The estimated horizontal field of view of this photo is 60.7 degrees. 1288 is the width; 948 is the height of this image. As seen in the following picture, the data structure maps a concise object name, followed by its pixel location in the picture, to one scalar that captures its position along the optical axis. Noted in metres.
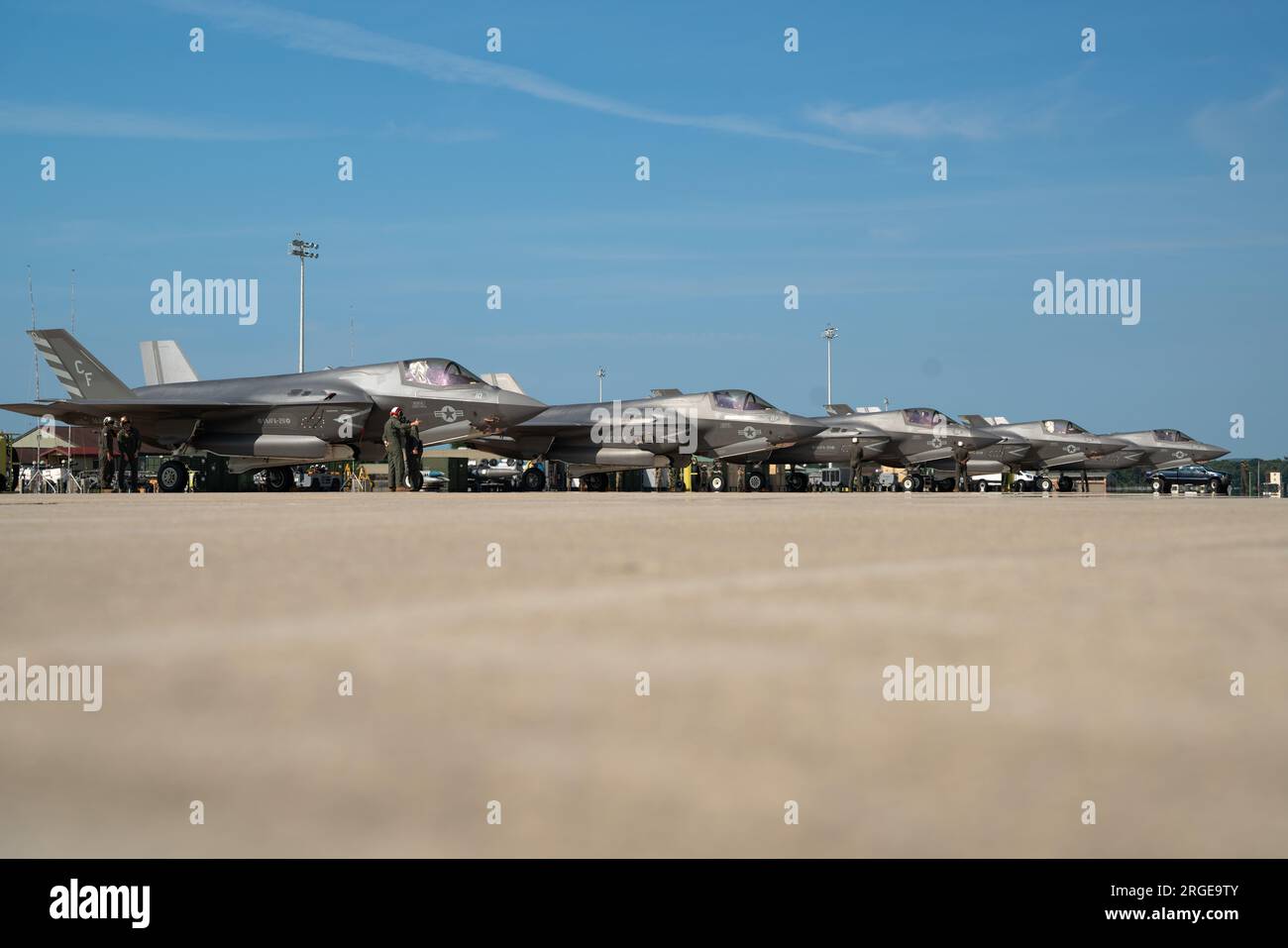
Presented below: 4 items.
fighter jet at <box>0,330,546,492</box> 24.77
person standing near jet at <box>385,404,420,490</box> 20.98
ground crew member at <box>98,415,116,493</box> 23.42
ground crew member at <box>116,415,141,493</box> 22.56
